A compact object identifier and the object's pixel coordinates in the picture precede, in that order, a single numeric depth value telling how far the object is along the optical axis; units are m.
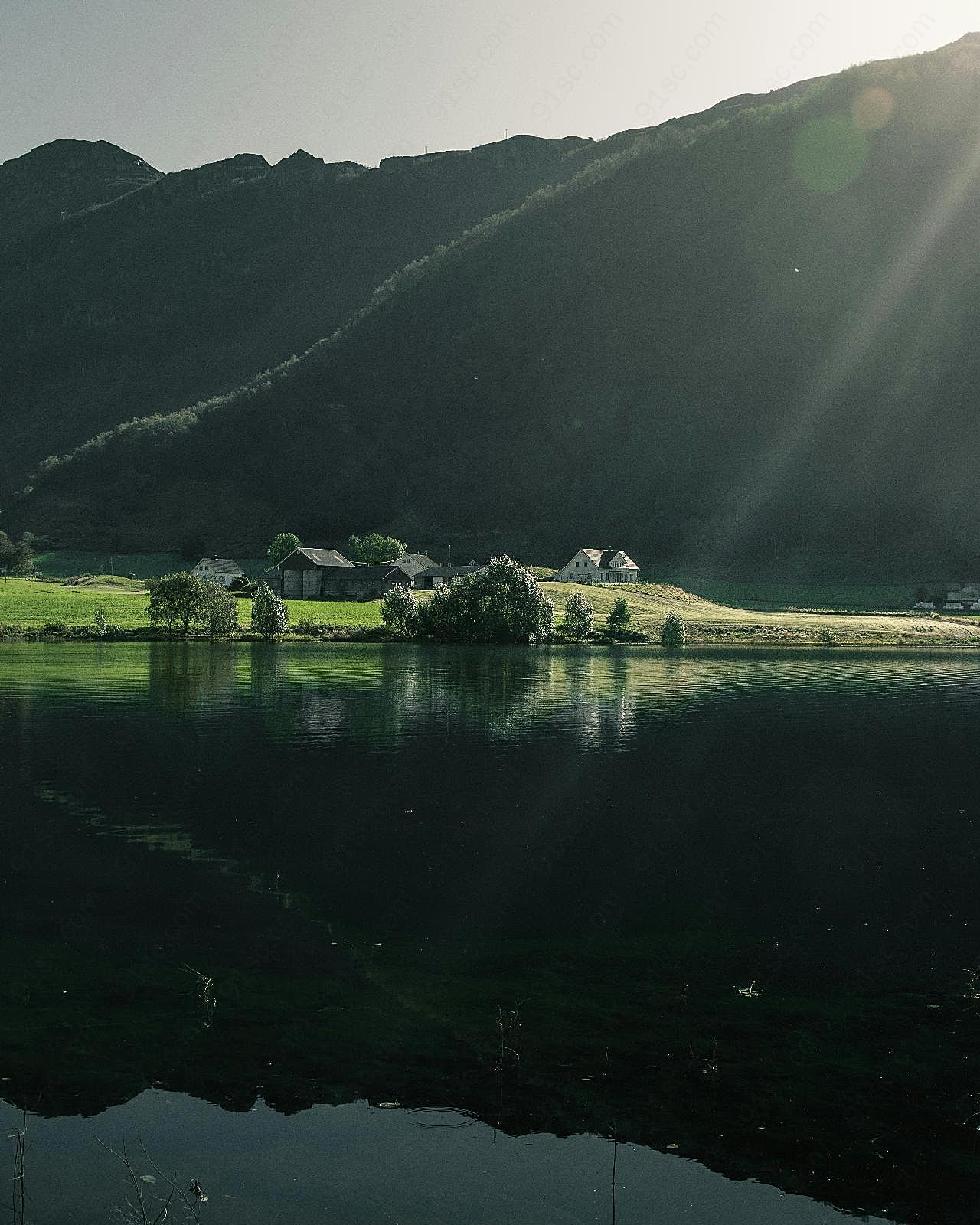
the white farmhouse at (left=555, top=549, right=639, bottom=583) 191.12
